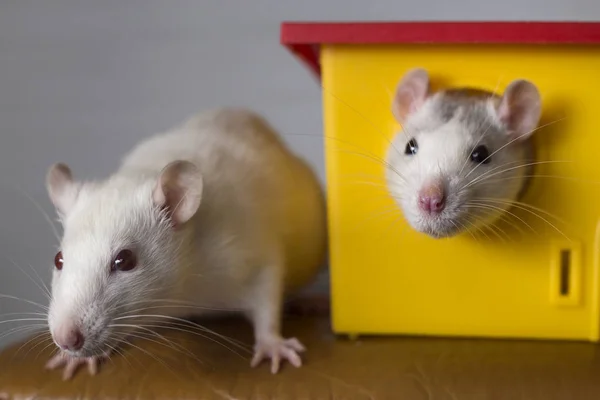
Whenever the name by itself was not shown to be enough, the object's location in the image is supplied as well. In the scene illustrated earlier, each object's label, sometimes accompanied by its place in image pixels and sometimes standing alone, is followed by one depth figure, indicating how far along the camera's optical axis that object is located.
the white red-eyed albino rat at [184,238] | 0.39
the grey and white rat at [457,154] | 0.39
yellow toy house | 0.41
